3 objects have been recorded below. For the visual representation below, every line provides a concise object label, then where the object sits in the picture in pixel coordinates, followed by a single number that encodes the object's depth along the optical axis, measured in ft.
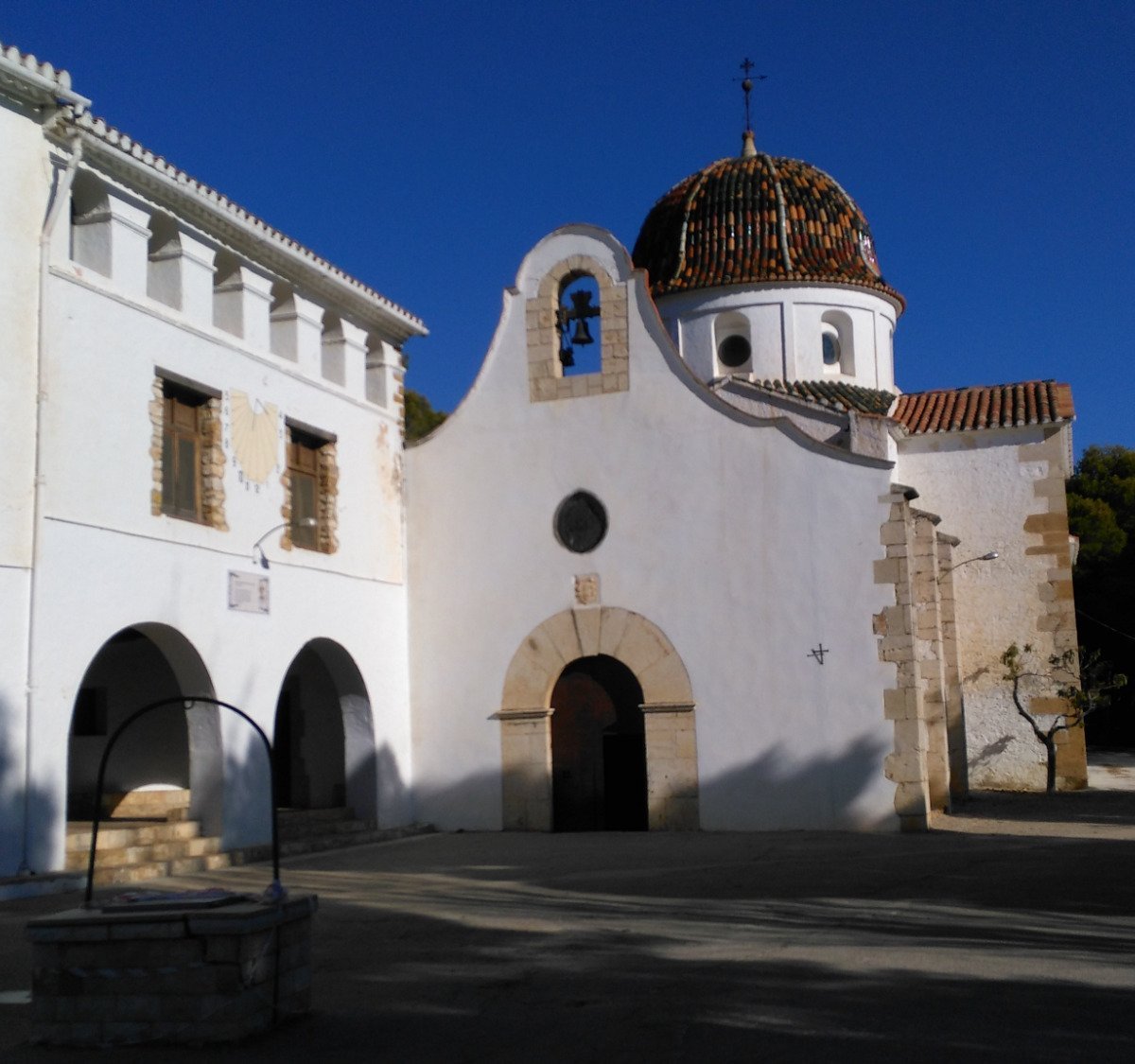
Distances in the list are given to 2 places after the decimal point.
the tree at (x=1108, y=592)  118.32
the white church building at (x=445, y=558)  41.73
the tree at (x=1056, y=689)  67.10
